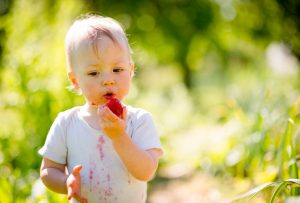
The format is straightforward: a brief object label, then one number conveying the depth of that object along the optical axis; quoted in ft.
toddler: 7.11
